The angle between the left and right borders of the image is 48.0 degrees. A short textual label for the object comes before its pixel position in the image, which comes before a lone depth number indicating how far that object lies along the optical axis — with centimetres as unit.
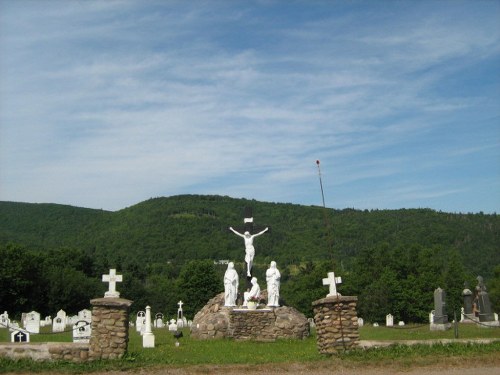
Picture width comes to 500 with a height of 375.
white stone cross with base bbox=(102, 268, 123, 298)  1491
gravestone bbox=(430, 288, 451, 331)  2188
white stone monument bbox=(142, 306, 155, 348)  1792
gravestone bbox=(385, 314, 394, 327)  3674
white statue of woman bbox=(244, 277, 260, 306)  2331
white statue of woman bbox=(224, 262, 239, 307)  2388
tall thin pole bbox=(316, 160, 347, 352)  1339
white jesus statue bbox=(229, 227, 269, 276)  2538
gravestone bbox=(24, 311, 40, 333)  2278
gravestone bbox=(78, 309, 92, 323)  2655
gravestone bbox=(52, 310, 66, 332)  2744
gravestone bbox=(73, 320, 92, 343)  1671
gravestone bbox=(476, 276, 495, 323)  2323
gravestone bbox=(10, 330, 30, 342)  1562
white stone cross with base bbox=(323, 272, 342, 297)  1458
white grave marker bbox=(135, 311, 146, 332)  2733
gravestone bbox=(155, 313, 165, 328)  3672
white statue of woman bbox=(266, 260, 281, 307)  2341
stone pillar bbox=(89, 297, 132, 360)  1298
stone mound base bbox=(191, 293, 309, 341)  2138
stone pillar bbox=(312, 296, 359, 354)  1344
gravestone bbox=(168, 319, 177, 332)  3036
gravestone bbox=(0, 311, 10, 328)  2688
